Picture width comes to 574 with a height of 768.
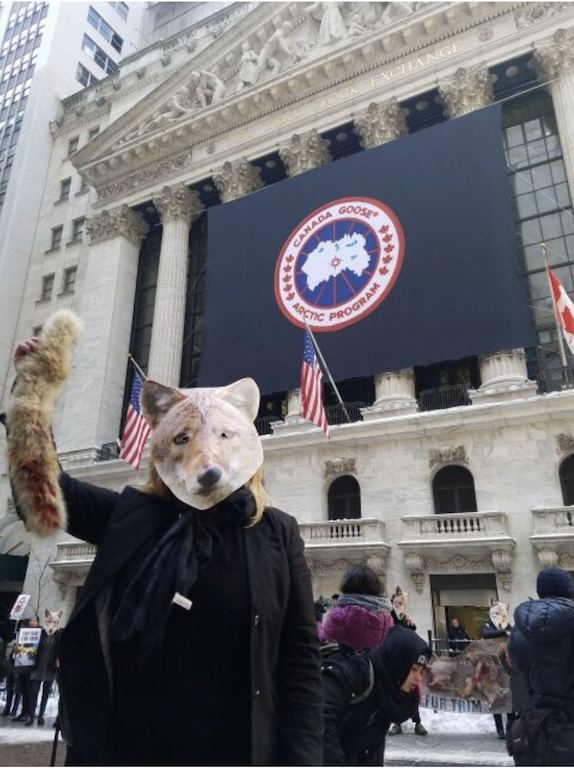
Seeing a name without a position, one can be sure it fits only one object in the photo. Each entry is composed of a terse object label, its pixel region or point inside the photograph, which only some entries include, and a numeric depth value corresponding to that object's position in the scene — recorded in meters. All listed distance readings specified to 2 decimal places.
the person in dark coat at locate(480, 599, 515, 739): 10.17
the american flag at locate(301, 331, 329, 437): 17.08
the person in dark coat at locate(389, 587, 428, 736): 10.36
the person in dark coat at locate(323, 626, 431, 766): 3.43
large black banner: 20.88
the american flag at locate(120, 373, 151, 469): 18.55
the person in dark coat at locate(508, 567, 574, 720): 4.14
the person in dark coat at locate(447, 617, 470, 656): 13.50
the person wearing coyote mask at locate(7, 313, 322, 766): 2.22
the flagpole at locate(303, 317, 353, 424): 19.95
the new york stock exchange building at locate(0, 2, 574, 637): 18.52
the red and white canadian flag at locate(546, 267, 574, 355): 15.30
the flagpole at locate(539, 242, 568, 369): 16.43
